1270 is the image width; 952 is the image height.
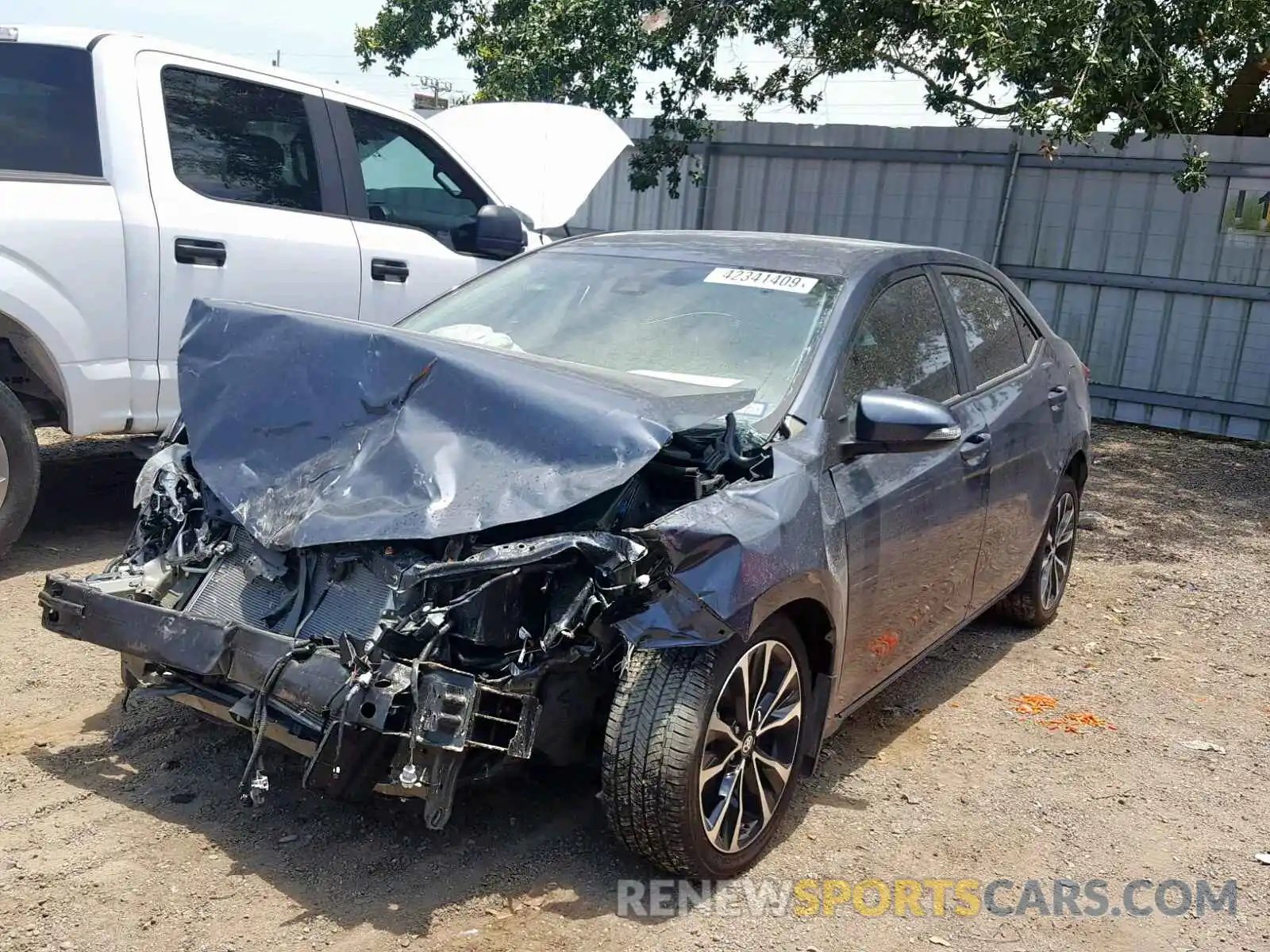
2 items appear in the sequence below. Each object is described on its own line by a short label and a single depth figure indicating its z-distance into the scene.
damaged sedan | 2.90
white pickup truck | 5.01
